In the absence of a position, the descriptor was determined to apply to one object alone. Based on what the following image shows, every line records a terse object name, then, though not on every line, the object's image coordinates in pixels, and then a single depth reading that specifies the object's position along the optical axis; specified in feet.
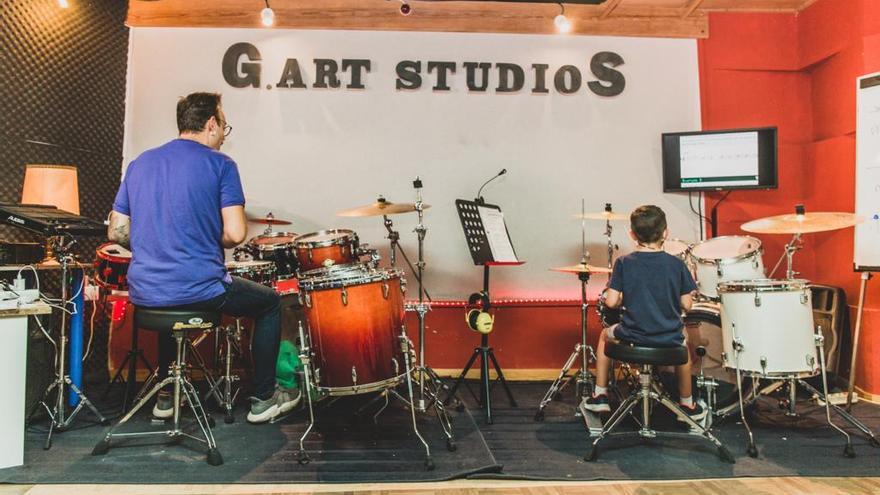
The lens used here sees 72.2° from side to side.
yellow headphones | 12.72
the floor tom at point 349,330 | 10.35
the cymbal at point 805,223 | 11.55
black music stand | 12.60
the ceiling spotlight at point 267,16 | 15.70
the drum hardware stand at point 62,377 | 11.25
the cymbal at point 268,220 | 15.01
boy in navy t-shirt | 10.44
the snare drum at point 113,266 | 12.93
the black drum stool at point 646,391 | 10.11
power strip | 9.71
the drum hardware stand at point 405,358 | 10.41
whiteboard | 13.07
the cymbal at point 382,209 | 12.51
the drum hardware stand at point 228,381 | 12.41
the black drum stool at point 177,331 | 9.73
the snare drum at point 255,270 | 12.62
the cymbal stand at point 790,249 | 12.07
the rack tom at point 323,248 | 12.67
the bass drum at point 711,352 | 12.60
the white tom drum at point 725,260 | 12.46
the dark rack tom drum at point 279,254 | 13.57
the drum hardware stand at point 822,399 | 10.34
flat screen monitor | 16.11
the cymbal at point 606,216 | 14.24
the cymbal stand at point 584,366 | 13.20
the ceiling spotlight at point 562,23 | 15.57
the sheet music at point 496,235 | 13.03
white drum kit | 10.78
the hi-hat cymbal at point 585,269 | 13.10
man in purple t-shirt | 9.84
